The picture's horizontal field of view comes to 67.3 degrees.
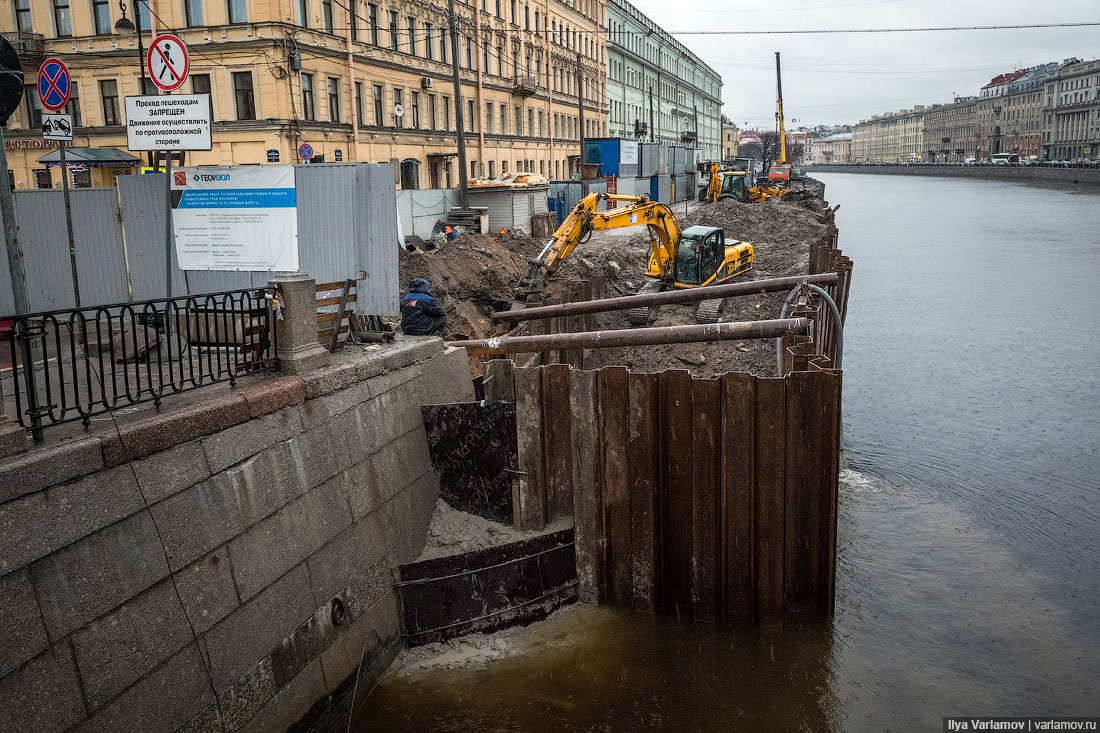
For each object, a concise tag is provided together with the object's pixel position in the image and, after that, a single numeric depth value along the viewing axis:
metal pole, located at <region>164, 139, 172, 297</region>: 8.81
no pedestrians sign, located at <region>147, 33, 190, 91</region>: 9.23
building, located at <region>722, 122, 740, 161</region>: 163.25
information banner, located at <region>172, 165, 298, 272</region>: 9.59
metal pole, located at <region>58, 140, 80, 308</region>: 9.38
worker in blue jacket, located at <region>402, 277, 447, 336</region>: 9.10
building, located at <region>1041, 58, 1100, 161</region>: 129.88
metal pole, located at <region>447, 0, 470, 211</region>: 27.62
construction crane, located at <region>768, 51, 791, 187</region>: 74.06
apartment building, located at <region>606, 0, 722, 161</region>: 77.81
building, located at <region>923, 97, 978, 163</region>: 181.00
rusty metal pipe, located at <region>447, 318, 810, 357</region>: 9.02
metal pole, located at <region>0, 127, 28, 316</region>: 7.57
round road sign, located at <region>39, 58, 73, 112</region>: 9.49
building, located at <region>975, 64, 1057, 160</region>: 154.12
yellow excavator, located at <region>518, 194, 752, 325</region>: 19.91
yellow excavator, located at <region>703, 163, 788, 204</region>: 56.25
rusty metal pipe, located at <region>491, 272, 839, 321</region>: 11.90
